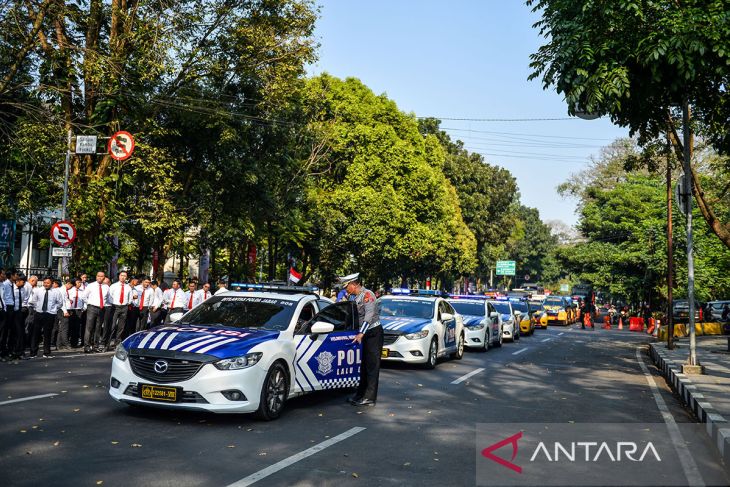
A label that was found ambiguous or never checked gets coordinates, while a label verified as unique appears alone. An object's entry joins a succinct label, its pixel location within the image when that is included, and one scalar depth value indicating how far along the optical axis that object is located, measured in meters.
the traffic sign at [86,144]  20.95
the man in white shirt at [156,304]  20.06
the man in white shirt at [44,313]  15.91
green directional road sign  92.38
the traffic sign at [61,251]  20.77
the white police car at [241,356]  8.28
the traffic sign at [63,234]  20.53
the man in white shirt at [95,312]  17.56
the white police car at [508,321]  27.42
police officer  10.59
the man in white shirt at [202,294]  20.74
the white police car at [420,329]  15.58
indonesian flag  37.40
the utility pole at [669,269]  24.59
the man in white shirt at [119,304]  18.10
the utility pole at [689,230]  15.87
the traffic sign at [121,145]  21.84
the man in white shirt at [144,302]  19.72
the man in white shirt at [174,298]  20.52
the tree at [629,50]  12.30
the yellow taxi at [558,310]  48.78
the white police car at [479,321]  21.47
